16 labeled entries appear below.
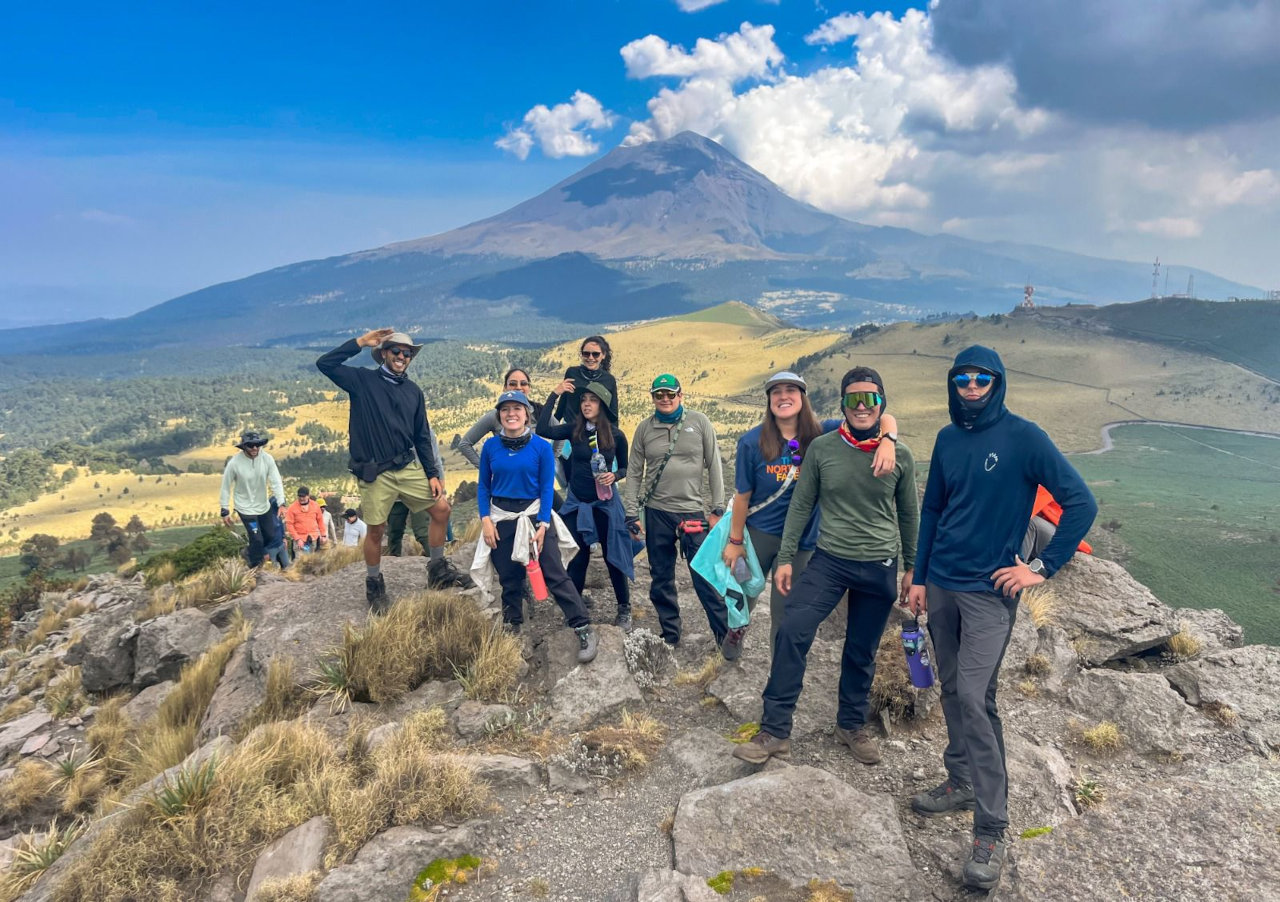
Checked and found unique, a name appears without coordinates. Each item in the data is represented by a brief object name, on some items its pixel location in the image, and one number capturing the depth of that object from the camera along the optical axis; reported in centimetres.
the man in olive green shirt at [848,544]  396
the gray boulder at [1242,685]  488
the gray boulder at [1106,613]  638
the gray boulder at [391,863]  335
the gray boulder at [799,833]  334
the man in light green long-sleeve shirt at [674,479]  549
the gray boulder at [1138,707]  467
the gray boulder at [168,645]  722
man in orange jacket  1227
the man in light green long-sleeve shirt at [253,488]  846
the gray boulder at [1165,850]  308
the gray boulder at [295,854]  344
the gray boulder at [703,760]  428
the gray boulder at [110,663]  745
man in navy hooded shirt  323
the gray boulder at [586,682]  513
